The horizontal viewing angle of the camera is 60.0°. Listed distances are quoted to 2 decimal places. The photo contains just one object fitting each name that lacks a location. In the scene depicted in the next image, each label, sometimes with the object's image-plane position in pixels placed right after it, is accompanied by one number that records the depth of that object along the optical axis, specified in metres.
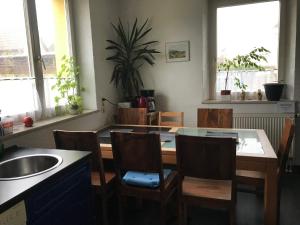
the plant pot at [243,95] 3.52
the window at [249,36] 3.40
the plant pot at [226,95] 3.53
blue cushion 2.01
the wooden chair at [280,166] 2.05
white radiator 3.28
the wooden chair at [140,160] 1.87
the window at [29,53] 2.26
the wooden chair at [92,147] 1.97
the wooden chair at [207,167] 1.71
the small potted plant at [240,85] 3.57
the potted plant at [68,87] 2.76
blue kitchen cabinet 1.31
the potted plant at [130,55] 3.59
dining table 1.91
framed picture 3.55
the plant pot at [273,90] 3.25
